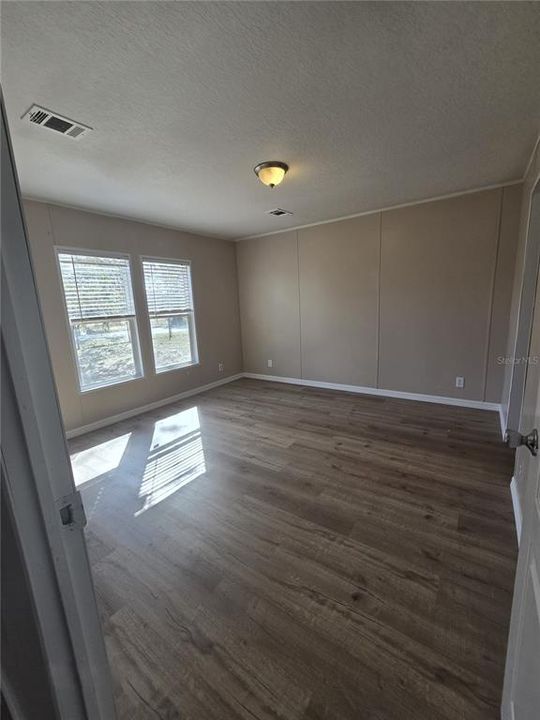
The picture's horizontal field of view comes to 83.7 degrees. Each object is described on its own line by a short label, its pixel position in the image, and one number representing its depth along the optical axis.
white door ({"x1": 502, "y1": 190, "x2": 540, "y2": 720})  0.68
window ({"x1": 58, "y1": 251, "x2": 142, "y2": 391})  3.45
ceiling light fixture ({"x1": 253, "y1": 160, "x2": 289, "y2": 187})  2.49
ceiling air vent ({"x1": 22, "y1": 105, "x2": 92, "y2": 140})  1.77
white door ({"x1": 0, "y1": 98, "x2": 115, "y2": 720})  0.52
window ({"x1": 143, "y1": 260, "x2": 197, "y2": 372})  4.29
